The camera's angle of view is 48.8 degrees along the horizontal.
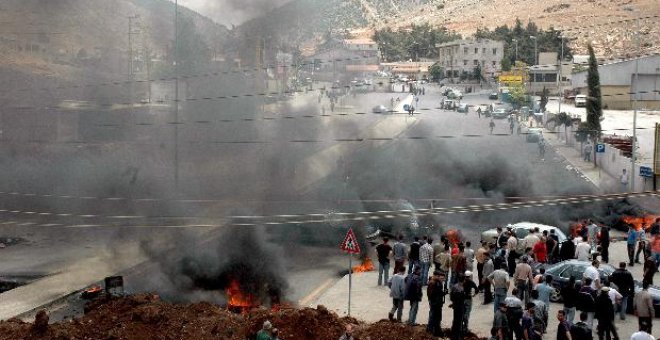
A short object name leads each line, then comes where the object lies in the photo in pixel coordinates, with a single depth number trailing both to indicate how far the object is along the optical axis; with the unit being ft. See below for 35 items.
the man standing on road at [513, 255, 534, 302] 45.70
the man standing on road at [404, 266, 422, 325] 43.19
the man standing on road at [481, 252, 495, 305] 49.06
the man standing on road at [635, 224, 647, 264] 61.26
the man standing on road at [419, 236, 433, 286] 52.70
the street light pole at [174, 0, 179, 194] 94.63
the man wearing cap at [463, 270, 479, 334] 41.06
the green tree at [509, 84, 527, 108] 211.57
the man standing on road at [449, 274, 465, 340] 40.57
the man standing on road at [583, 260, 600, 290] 43.11
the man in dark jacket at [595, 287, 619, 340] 39.83
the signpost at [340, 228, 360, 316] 47.73
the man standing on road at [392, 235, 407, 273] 53.39
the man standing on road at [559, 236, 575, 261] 55.31
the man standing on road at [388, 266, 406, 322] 44.04
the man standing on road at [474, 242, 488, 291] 50.48
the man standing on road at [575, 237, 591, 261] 53.98
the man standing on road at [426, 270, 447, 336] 40.96
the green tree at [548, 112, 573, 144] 150.55
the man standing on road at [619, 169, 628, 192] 103.15
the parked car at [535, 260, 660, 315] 48.26
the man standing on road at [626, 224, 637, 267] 61.16
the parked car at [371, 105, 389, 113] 173.46
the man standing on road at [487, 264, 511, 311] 43.96
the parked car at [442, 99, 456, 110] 194.08
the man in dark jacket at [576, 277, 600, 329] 40.42
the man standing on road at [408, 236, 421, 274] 53.72
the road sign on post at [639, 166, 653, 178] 97.81
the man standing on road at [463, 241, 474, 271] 50.56
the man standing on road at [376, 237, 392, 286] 54.54
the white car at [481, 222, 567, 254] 65.87
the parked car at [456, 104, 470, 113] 185.88
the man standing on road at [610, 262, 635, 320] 44.47
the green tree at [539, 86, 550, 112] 192.44
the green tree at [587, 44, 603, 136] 145.79
